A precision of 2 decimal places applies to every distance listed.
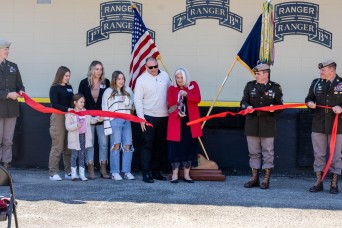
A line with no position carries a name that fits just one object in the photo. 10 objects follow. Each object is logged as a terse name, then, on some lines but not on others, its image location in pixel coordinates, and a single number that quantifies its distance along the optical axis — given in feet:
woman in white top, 32.45
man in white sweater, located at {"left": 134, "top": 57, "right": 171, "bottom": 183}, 31.91
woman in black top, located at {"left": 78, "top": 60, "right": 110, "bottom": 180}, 33.04
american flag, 33.71
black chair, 19.14
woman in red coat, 31.63
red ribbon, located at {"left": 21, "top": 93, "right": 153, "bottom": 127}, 31.73
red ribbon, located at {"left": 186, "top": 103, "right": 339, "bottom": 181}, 29.86
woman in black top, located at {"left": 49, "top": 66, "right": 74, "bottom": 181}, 32.35
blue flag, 32.83
